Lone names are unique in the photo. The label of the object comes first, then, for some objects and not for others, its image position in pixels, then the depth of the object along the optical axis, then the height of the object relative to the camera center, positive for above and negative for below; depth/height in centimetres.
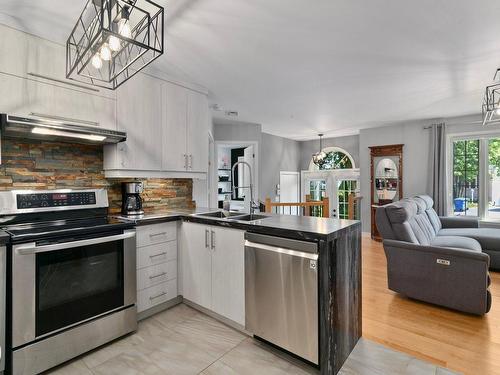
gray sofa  257 -82
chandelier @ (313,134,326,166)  679 +70
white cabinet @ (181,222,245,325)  222 -76
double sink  255 -31
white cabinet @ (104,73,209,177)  262 +59
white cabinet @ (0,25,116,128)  193 +78
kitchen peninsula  170 -57
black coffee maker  275 -15
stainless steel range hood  188 +42
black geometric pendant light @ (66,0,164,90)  122 +94
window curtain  511 +31
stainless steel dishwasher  175 -76
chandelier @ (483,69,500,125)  259 +122
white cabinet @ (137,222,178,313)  245 -77
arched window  706 +65
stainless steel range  171 -67
